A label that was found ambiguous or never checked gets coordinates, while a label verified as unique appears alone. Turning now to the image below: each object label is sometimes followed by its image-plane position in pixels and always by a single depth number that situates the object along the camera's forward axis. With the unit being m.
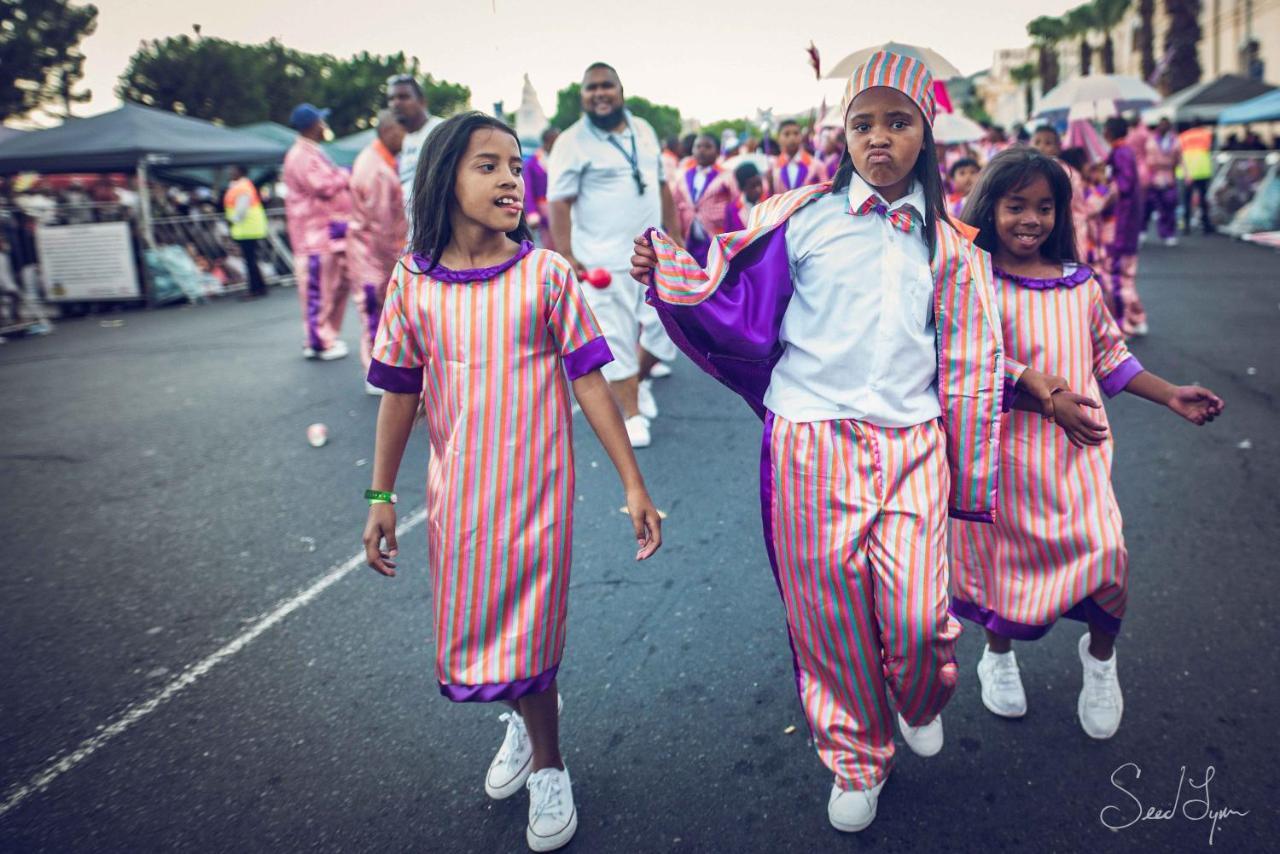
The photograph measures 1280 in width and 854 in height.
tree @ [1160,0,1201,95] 33.34
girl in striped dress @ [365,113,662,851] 2.12
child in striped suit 2.12
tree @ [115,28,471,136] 38.94
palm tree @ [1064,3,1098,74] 50.91
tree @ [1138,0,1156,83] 41.28
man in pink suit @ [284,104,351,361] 8.27
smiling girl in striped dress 2.43
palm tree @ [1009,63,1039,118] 56.93
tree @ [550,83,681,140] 88.44
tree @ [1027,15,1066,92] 54.00
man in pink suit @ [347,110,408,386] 6.71
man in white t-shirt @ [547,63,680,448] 5.23
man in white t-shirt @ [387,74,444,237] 6.03
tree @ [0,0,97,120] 29.97
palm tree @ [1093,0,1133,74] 47.69
